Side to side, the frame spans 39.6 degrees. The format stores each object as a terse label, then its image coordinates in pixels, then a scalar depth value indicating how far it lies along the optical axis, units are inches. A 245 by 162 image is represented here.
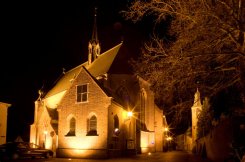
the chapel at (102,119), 1210.6
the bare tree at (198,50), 461.1
